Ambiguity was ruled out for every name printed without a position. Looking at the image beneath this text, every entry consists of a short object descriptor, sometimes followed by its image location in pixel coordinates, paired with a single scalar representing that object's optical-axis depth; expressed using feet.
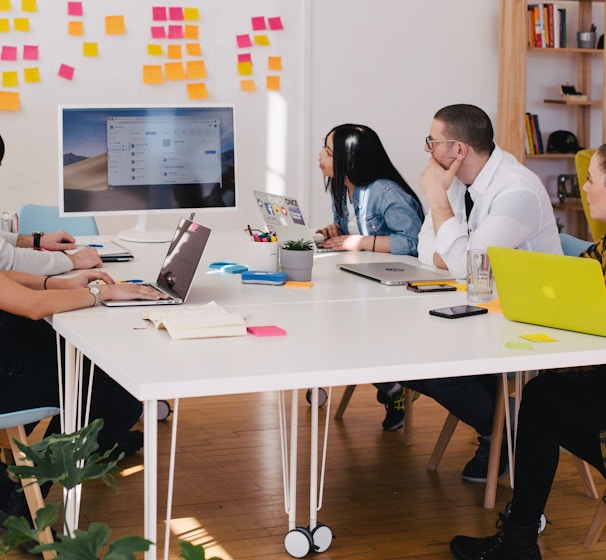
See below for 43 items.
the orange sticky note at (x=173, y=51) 16.39
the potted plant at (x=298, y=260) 8.71
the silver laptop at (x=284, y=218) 9.75
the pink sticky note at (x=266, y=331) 6.45
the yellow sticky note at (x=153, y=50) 16.26
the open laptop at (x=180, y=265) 7.49
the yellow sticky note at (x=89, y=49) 15.99
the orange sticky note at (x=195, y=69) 16.53
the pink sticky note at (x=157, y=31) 16.25
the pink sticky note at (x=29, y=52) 15.74
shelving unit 17.84
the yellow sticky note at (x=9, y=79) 15.70
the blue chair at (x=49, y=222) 13.01
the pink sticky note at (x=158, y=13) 16.22
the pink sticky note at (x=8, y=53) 15.66
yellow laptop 6.35
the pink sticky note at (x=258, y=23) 16.79
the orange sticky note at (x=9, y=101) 15.69
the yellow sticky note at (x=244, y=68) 16.81
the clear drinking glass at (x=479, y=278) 7.79
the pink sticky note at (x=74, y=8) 15.85
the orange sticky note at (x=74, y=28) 15.89
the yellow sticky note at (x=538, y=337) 6.36
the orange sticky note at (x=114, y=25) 16.06
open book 6.34
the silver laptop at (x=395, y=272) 8.71
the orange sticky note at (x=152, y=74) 16.29
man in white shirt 8.87
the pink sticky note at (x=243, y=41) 16.72
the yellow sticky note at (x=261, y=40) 16.84
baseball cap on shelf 18.85
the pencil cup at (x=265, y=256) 8.81
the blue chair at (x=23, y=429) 7.27
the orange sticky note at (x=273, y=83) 17.04
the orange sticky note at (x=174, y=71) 16.40
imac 11.65
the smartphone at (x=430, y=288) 8.24
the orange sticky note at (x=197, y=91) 16.60
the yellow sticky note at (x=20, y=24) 15.64
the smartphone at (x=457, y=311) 7.11
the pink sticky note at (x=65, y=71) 15.92
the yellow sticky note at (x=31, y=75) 15.78
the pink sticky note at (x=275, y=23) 16.90
